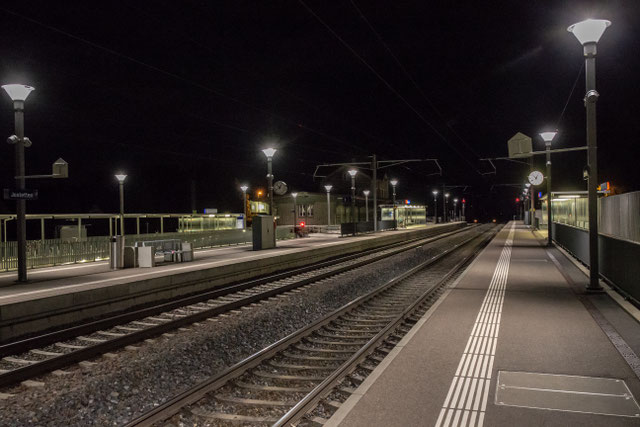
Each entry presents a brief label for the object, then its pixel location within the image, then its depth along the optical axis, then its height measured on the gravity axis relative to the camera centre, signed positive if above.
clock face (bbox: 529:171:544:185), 28.06 +1.96
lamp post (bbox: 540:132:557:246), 23.92 +2.43
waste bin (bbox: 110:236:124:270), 17.00 -1.19
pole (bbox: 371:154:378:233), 38.34 +3.86
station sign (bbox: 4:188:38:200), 13.30 +0.76
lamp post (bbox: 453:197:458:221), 112.78 +1.55
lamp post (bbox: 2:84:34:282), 13.52 +1.72
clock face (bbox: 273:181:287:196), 42.09 +2.56
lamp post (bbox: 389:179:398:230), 52.72 -0.68
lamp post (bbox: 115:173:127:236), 20.44 +1.55
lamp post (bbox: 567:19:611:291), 10.73 +1.54
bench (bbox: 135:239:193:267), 19.30 -1.18
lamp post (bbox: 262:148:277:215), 25.72 +2.72
